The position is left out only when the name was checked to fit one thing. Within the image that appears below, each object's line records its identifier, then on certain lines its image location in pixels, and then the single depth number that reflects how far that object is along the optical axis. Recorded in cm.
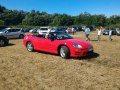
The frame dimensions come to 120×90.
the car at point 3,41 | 772
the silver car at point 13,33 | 1103
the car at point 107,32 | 1740
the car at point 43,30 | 1445
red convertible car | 499
